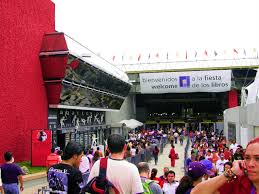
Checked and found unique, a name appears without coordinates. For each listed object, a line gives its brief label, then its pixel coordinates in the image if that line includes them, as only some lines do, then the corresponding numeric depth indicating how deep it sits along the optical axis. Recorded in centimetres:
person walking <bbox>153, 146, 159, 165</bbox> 1616
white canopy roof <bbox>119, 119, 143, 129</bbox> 2643
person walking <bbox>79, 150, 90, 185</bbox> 763
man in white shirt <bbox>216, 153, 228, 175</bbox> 888
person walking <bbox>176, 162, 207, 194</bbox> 287
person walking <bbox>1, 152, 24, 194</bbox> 539
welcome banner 3076
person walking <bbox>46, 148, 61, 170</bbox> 679
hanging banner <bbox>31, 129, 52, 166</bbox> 1204
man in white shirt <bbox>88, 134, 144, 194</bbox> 268
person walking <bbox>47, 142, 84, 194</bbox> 297
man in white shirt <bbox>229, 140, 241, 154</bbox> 1170
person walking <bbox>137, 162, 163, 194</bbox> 347
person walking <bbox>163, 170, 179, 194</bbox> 521
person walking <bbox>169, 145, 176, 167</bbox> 1511
